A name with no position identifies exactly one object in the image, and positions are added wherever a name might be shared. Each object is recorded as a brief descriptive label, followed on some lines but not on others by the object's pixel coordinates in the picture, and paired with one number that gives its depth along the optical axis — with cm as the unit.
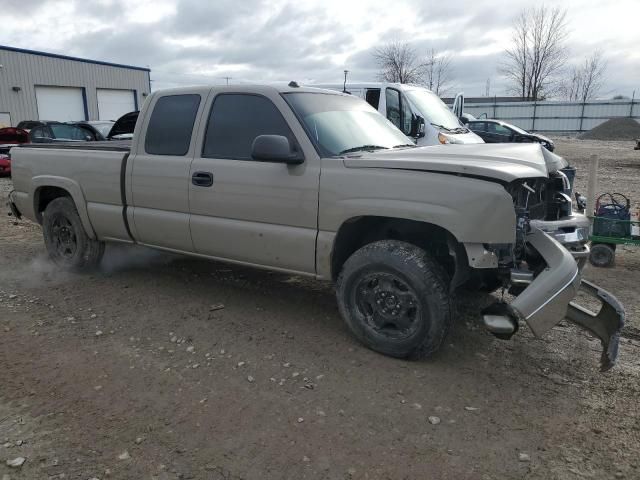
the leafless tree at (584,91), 6031
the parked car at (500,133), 1778
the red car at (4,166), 1557
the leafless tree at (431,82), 4891
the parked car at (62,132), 1298
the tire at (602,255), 616
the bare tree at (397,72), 4316
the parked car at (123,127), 1027
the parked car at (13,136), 1680
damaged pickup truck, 338
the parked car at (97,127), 1244
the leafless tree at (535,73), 4791
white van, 969
